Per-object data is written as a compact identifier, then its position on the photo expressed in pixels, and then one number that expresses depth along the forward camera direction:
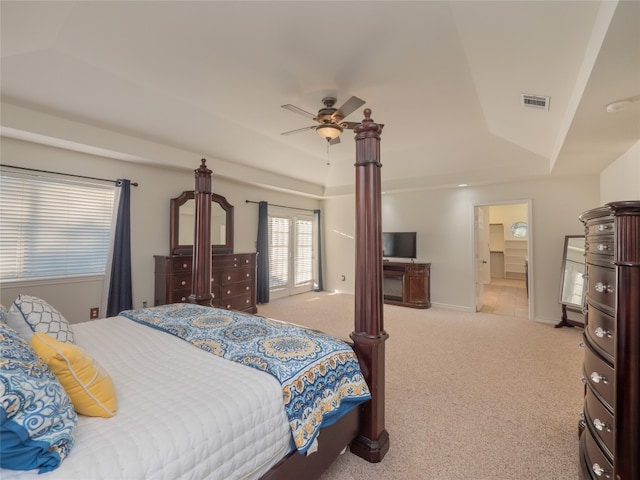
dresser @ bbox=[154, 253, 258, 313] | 4.20
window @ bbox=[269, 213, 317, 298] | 6.41
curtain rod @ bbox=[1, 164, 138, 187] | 3.30
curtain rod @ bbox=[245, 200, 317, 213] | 5.87
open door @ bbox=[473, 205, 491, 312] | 5.47
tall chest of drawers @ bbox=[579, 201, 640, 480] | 1.10
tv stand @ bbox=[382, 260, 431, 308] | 5.66
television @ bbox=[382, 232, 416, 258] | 6.03
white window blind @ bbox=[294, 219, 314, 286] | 7.01
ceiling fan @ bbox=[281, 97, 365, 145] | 3.02
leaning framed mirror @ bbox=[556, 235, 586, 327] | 4.28
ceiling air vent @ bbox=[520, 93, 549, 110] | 2.74
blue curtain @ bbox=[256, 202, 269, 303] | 5.95
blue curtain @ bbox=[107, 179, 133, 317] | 3.90
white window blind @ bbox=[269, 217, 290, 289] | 6.36
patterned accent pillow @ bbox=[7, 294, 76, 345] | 1.51
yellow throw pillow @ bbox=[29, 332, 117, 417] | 1.05
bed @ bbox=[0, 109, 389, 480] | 0.95
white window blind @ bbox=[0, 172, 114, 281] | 3.29
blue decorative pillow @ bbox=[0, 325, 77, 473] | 0.79
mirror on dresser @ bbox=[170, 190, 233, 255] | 4.59
